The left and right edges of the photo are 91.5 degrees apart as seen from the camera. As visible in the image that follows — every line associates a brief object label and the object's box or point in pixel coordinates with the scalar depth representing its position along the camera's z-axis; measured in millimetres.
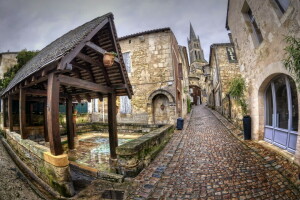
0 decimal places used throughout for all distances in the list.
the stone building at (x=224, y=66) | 13977
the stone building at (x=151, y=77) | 10664
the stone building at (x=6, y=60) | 15492
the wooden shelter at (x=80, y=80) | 2916
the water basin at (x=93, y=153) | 4723
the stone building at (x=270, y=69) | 3807
